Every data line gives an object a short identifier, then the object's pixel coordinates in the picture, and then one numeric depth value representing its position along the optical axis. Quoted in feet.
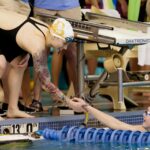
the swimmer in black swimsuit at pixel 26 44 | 44.52
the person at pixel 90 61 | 64.28
